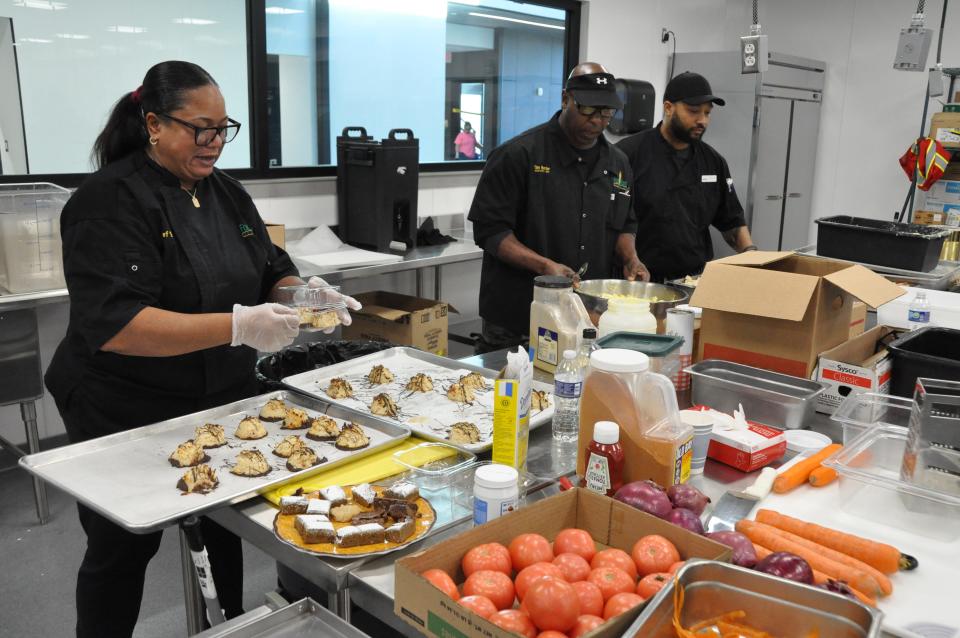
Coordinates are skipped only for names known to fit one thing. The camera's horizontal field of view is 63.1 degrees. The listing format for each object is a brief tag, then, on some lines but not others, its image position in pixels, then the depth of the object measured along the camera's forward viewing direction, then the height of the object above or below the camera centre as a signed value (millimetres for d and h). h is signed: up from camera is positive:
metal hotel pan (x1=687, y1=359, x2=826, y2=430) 1912 -579
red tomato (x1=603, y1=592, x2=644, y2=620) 1068 -608
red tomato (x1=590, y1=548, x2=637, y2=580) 1176 -608
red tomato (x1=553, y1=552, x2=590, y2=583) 1157 -611
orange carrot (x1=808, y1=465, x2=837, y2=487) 1604 -644
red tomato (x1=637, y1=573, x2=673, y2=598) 1121 -609
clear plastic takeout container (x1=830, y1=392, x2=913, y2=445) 1804 -573
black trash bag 2564 -706
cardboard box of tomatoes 1027 -596
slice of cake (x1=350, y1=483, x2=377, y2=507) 1484 -657
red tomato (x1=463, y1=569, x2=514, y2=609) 1105 -612
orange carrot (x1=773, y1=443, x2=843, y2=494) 1581 -642
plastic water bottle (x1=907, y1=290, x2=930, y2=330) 2475 -485
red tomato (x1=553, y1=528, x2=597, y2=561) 1225 -608
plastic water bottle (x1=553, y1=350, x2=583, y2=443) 1816 -575
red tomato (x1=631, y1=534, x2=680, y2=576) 1179 -600
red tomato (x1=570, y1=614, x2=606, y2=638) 1036 -618
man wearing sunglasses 3213 -228
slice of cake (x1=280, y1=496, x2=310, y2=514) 1455 -660
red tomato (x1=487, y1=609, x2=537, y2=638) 1036 -619
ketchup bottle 1475 -568
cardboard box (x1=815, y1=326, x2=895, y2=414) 1959 -543
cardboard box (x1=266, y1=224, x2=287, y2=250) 4016 -459
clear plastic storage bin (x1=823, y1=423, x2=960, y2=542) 1443 -638
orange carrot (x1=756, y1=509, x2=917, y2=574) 1284 -646
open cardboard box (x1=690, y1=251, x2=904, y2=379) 1990 -395
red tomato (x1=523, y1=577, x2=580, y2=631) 1037 -595
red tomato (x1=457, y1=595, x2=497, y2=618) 1059 -609
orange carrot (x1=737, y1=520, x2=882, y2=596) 1220 -643
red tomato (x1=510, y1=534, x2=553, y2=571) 1190 -602
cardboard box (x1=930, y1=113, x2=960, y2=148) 5676 +216
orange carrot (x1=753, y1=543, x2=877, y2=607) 1170 -643
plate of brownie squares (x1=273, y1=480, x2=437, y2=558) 1342 -661
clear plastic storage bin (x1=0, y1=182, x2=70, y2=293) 3270 -434
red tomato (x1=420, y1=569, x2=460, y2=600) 1091 -603
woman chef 1868 -379
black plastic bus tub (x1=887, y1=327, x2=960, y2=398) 1862 -488
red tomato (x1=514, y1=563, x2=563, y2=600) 1122 -602
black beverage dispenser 4504 -258
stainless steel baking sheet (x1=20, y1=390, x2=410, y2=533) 1499 -688
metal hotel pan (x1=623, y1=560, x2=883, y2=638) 1026 -595
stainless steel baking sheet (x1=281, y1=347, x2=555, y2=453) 1959 -673
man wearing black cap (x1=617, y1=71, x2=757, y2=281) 4016 -148
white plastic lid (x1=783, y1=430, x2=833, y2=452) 1799 -652
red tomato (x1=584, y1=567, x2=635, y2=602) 1120 -609
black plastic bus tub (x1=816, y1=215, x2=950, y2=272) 3338 -368
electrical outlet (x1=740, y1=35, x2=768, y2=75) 3773 +484
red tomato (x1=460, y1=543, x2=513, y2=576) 1159 -600
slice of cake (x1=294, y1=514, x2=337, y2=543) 1349 -655
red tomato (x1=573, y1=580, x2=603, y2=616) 1083 -611
